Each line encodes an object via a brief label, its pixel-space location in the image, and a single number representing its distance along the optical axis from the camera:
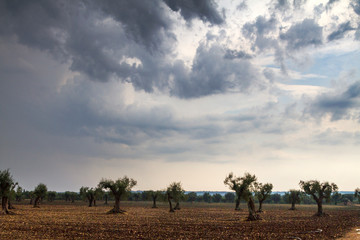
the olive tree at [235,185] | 60.19
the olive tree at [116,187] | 80.31
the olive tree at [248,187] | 58.66
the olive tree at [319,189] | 76.57
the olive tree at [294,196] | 131.75
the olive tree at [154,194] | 138.88
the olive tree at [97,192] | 134.15
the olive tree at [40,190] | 114.89
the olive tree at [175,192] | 98.93
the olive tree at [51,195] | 188.99
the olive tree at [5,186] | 67.88
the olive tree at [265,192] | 90.86
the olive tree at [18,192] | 131.00
